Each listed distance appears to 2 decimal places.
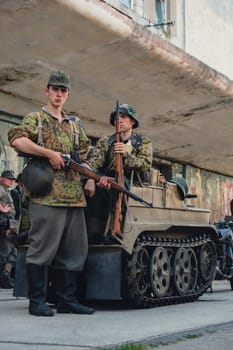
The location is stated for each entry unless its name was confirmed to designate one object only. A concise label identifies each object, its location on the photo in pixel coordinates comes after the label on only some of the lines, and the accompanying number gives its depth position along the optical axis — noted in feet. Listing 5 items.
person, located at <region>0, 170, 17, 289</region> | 32.17
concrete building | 35.83
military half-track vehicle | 21.54
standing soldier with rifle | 19.61
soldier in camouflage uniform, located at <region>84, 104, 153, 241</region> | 21.99
